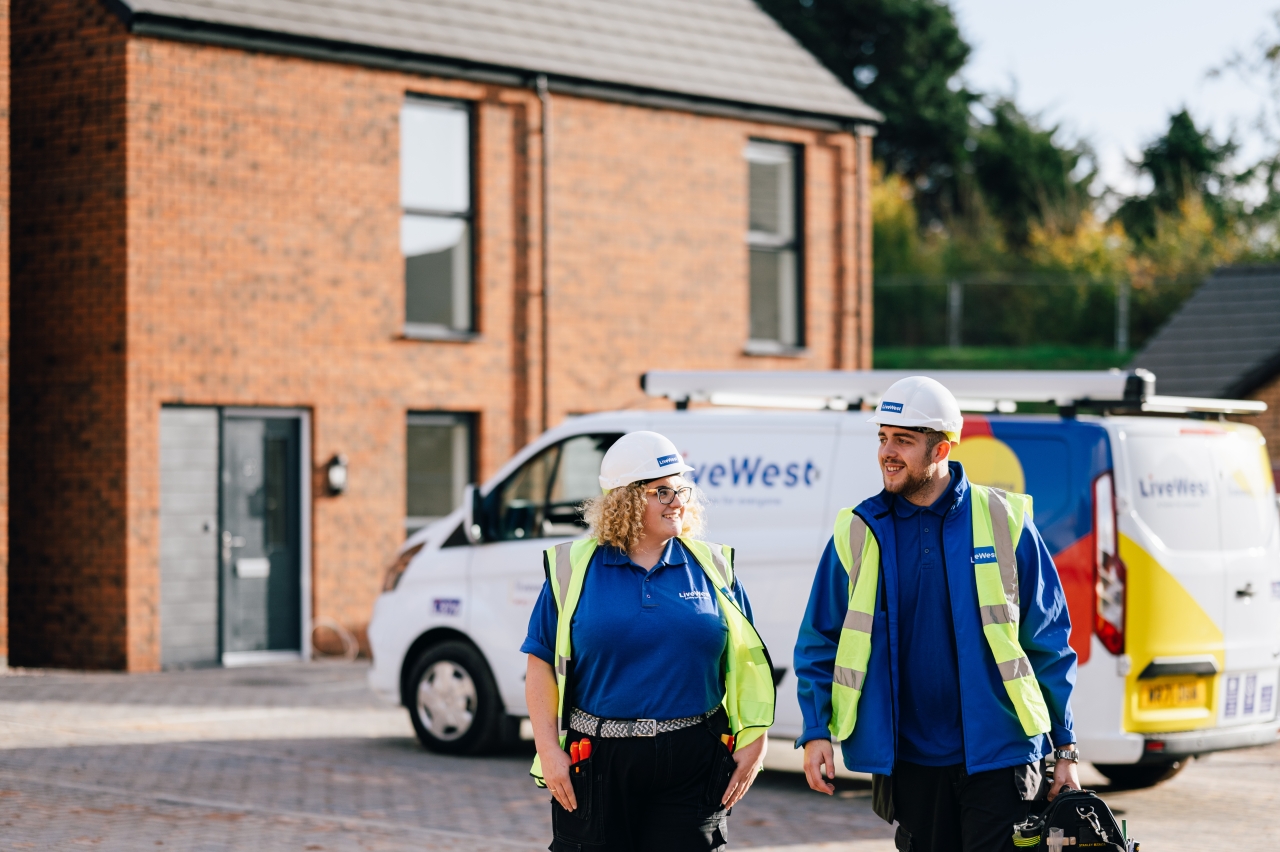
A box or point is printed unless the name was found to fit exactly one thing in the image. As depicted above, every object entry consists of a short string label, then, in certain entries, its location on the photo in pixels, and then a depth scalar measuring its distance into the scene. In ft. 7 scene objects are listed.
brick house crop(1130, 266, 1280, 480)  66.64
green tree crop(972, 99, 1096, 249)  159.84
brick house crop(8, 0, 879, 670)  52.80
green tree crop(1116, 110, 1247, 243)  155.74
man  15.81
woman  15.96
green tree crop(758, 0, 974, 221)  158.92
